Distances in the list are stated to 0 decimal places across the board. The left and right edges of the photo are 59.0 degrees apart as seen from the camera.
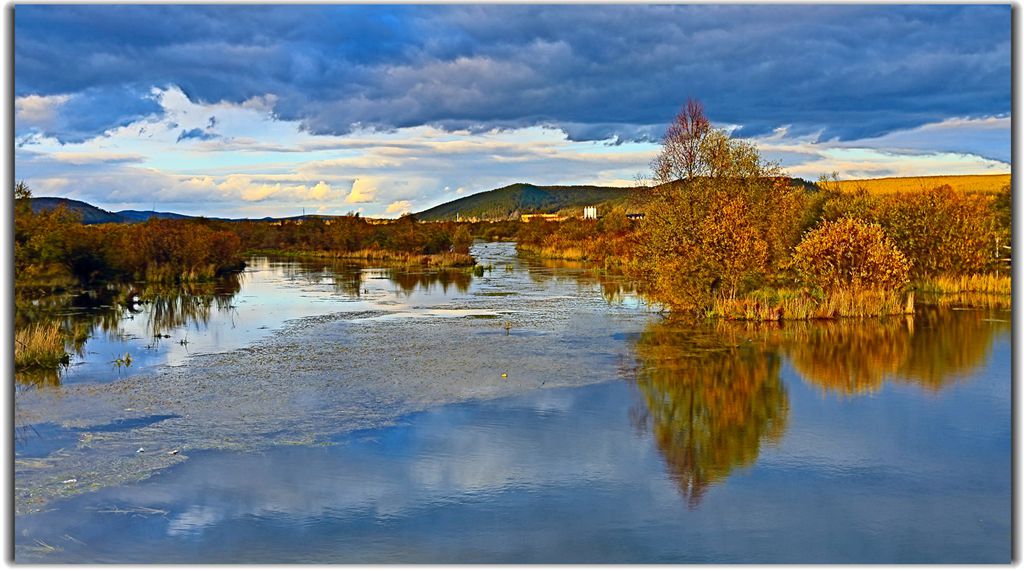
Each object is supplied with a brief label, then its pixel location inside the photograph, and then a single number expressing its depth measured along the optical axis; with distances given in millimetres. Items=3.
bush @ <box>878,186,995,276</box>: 27281
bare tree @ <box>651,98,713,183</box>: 25578
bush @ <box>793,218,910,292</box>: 22391
